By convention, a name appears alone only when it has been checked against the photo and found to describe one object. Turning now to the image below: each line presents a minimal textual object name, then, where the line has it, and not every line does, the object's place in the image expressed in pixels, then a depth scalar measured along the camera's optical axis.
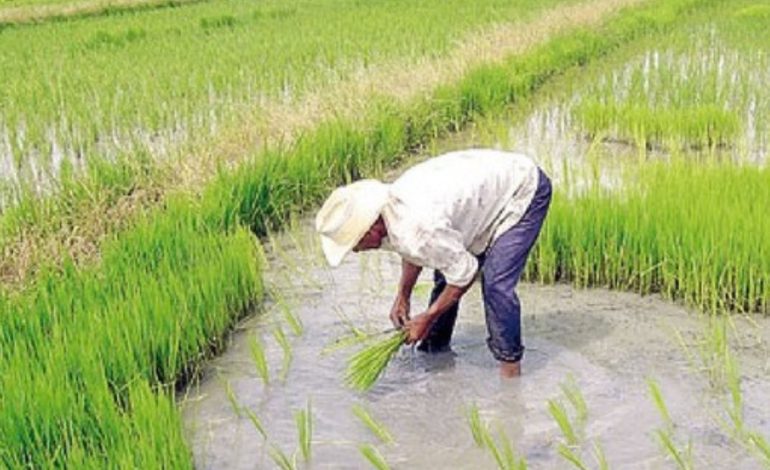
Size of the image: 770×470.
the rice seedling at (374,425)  2.87
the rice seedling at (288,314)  3.66
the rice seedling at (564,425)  2.79
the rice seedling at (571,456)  2.62
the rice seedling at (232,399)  3.04
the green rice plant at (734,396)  2.81
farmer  2.76
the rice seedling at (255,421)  2.89
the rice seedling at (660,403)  2.81
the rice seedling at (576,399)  2.92
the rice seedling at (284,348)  3.33
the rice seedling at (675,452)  2.63
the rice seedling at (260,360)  3.28
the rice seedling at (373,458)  2.62
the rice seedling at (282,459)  2.69
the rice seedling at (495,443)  2.64
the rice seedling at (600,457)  2.64
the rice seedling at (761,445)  2.60
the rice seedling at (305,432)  2.75
